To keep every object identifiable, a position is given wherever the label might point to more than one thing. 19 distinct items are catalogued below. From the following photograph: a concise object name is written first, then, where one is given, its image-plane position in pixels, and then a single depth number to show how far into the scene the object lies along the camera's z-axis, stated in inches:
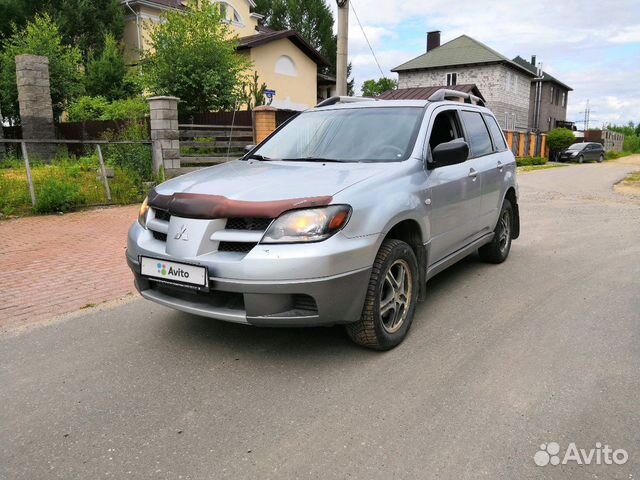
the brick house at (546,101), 2112.5
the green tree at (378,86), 2151.8
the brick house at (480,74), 1750.7
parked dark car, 1546.5
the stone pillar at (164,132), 455.5
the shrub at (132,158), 435.8
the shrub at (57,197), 369.1
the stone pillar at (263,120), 563.2
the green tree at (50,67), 775.1
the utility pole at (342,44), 451.8
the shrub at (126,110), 609.3
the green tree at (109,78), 858.7
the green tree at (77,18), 931.3
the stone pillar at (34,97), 637.3
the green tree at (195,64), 617.0
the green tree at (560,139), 1658.5
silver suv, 123.0
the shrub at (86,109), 725.9
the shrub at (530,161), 1289.4
